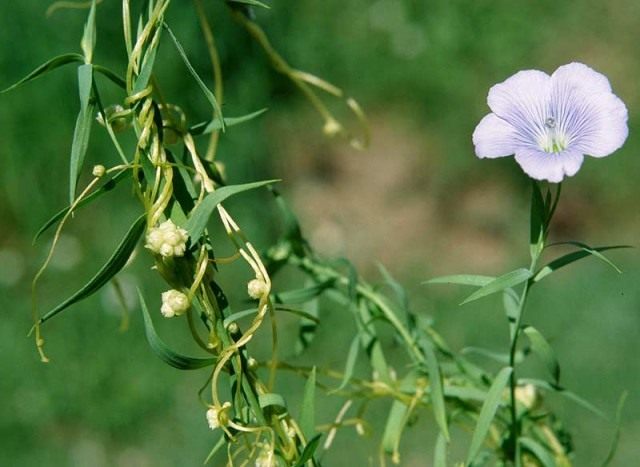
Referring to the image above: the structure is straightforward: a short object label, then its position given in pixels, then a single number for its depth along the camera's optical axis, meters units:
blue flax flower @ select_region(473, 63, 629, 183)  0.34
